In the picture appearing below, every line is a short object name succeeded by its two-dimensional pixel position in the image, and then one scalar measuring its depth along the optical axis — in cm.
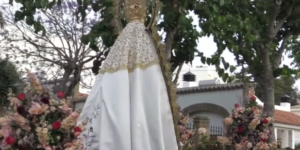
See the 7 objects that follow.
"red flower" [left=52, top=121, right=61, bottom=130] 427
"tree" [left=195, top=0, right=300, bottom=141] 873
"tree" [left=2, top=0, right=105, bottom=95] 1164
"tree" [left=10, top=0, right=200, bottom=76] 629
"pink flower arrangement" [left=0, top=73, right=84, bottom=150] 427
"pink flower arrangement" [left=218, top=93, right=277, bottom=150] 762
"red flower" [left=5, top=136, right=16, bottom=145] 422
